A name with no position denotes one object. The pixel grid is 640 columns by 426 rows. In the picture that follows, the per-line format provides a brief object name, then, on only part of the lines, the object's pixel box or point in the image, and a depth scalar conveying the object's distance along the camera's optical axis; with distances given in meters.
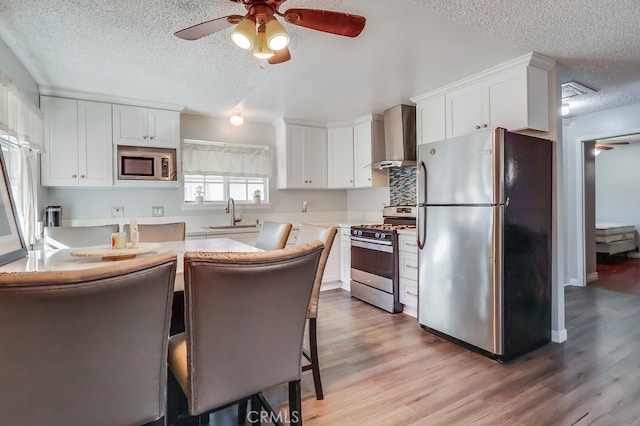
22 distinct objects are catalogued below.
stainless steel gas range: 3.38
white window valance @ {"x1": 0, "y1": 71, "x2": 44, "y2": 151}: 2.05
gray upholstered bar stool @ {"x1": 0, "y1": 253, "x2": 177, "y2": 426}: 0.76
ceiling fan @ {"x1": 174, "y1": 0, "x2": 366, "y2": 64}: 1.54
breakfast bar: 1.36
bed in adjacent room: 5.76
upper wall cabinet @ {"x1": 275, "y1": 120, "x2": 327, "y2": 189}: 4.41
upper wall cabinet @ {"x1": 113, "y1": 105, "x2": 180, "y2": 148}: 3.43
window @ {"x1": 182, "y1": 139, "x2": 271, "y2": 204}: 4.07
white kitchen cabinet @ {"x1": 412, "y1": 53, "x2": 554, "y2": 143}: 2.58
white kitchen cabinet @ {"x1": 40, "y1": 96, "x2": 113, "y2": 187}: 3.13
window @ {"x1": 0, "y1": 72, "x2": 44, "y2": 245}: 2.13
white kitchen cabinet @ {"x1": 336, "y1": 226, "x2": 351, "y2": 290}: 4.12
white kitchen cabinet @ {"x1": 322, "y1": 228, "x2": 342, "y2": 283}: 4.25
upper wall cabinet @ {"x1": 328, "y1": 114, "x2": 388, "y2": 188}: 4.23
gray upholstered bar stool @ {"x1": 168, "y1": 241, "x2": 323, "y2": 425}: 1.01
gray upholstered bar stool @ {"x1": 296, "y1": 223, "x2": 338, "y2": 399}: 1.86
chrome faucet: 4.20
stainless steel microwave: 3.46
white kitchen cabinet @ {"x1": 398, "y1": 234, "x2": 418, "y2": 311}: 3.20
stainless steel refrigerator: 2.32
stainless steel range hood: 3.79
